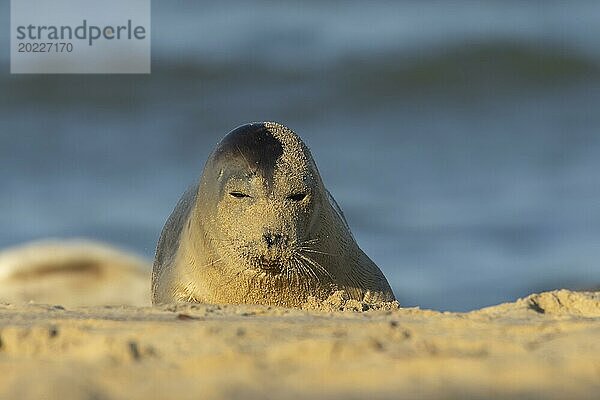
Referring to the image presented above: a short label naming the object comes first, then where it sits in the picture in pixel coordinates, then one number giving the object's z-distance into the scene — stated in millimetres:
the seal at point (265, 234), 11297
